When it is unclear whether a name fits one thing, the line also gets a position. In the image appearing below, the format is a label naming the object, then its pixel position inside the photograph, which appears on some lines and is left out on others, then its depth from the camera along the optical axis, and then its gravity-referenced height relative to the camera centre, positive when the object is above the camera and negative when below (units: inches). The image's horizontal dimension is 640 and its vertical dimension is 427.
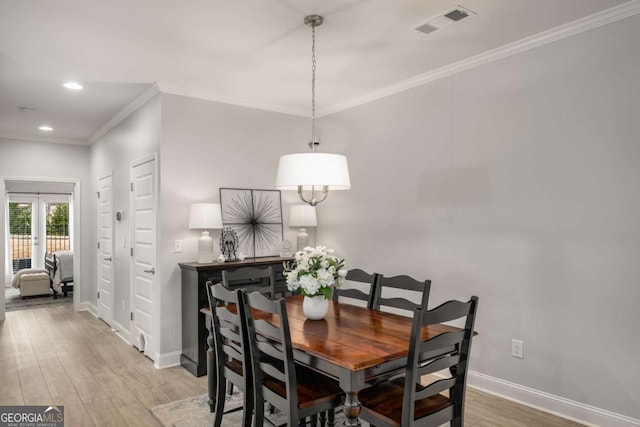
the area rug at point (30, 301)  273.6 -54.9
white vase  97.4 -20.9
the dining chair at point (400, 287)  104.2 -18.9
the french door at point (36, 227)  383.6 -5.1
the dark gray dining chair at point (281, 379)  76.4 -32.5
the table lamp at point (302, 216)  181.2 +0.6
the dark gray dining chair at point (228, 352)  88.5 -30.2
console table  146.0 -32.2
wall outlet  122.0 -39.2
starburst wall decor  171.5 +0.1
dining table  70.8 -24.3
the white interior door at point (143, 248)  162.6 -11.3
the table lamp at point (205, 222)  153.1 -1.0
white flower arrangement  93.8 -12.7
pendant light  96.0 +10.7
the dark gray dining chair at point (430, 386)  70.5 -30.8
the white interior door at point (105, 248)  216.1 -14.8
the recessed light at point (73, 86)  155.7 +51.3
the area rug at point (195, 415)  110.7 -53.8
